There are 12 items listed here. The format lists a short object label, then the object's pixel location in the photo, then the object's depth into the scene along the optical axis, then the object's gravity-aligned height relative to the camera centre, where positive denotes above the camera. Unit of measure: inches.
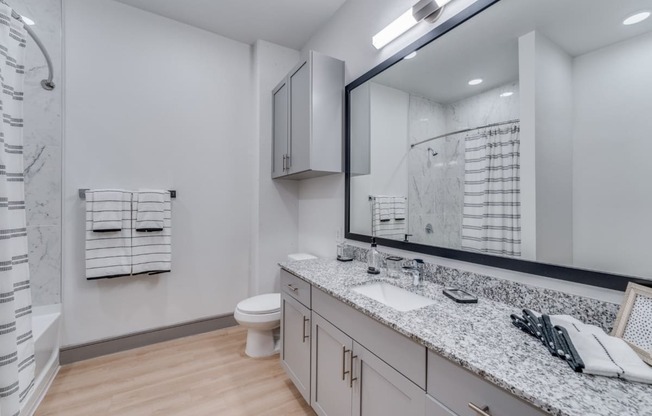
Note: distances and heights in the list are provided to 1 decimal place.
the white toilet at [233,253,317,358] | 82.4 -34.6
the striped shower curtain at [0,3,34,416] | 38.6 -4.5
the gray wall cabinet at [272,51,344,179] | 79.4 +28.2
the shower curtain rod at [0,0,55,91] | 69.0 +37.2
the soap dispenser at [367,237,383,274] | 65.1 -12.8
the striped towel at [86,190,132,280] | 80.4 -11.7
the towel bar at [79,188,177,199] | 81.5 +4.8
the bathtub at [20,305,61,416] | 63.9 -37.7
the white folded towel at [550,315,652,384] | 24.7 -14.6
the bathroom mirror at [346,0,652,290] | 33.3 +10.8
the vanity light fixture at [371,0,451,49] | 55.6 +42.0
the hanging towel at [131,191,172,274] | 86.9 -12.8
